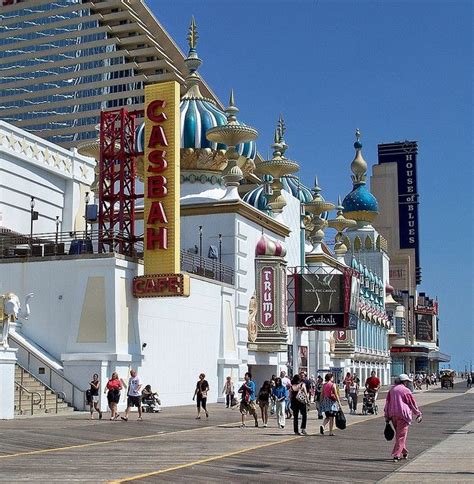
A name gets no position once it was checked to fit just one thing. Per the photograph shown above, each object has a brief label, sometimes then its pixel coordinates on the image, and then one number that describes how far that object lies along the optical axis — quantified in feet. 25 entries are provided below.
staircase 89.10
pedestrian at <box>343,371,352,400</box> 109.54
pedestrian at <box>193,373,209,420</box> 87.66
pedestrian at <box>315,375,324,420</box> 100.69
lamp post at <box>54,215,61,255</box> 105.91
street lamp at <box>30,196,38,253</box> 107.84
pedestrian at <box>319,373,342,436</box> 67.56
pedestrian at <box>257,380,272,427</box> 80.02
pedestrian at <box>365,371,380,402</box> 101.24
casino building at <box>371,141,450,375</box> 388.98
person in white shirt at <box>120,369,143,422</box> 84.37
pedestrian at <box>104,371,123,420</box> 82.53
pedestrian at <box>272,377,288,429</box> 76.74
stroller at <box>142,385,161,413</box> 96.68
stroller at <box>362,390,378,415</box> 100.94
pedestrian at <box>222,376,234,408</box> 110.11
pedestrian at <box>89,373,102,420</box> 84.79
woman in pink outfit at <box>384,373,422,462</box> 50.34
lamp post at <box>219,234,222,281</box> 127.95
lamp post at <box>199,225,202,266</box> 127.92
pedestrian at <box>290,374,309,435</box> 70.08
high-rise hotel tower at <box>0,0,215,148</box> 390.42
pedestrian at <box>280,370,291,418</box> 82.44
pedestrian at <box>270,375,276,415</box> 94.62
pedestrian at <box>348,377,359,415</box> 105.91
